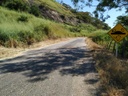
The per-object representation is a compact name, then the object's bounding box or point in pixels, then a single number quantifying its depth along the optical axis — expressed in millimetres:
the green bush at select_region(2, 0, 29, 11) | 17591
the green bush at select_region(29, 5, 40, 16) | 23237
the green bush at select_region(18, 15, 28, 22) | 13139
